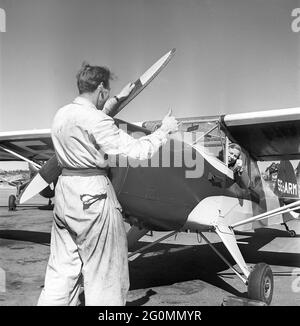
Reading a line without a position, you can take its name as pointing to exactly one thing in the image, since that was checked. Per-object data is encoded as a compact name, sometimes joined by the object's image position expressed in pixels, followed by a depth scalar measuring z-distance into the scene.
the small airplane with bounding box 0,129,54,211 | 6.74
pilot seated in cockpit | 4.86
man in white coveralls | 2.01
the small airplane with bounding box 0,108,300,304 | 3.45
